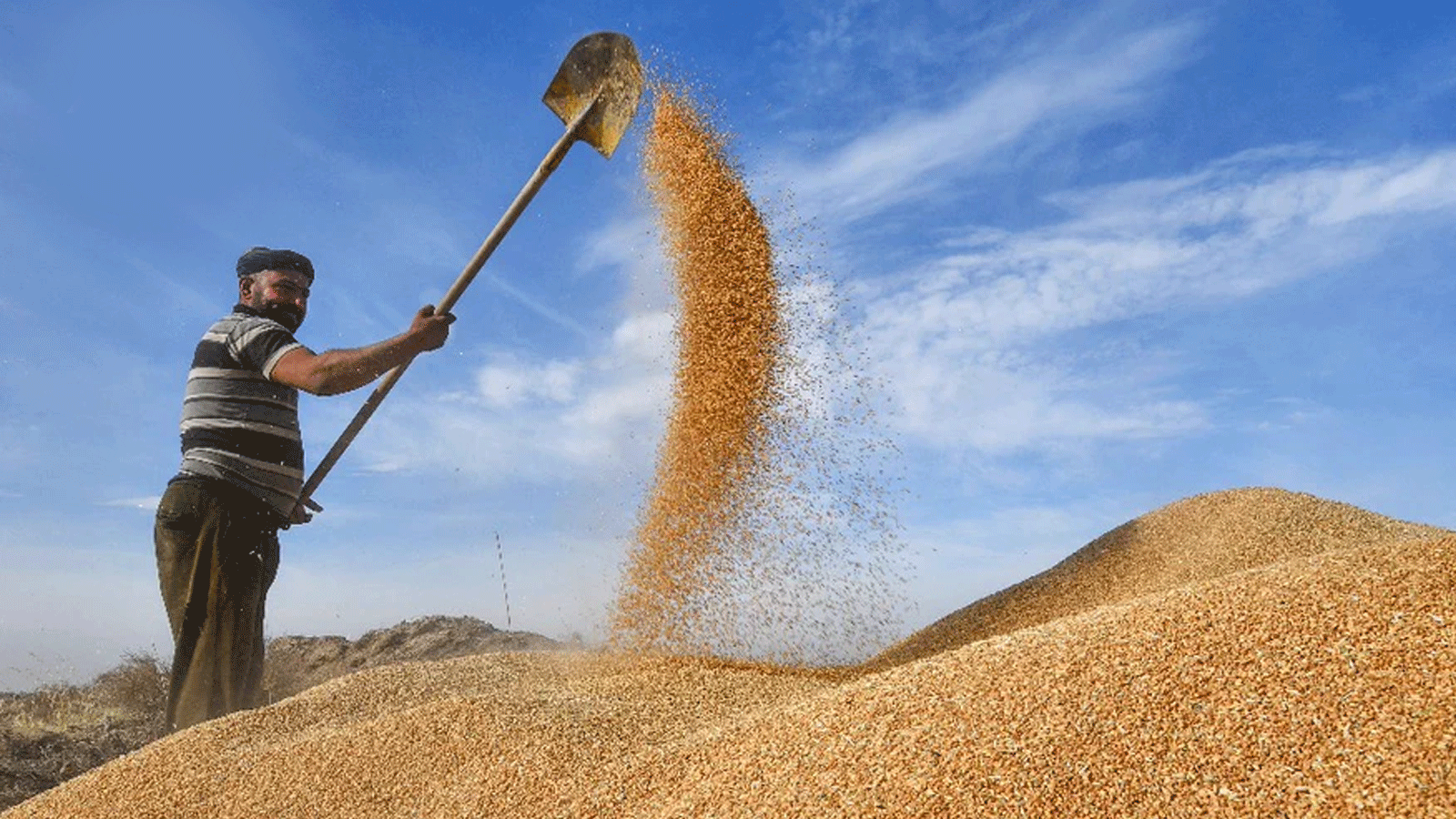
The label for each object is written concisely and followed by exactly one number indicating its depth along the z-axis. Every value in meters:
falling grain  4.01
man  3.43
